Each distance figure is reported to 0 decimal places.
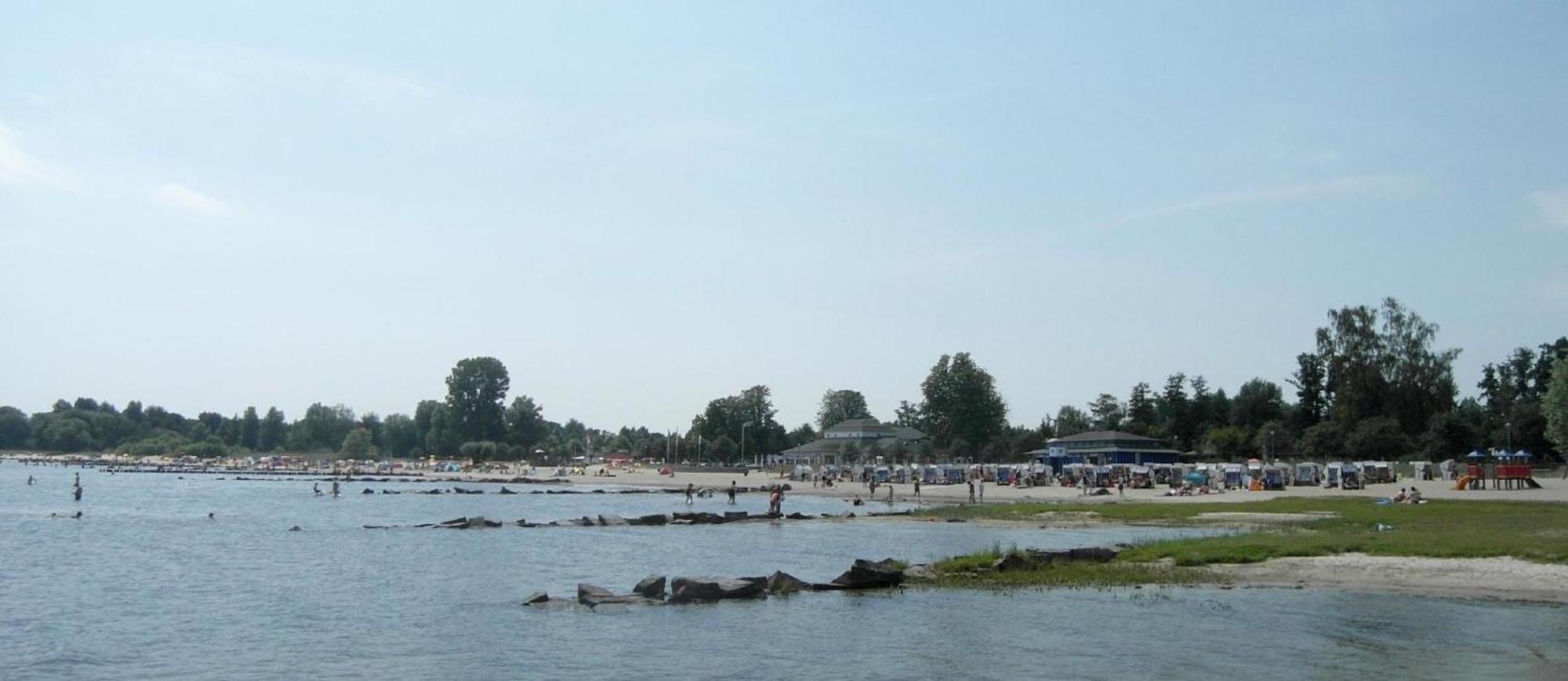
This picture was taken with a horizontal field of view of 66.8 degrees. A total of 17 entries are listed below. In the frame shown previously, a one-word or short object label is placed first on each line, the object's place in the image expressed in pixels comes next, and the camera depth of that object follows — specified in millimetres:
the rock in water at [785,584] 28625
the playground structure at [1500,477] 62344
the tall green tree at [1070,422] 156000
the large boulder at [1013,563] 30062
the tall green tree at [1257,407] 128000
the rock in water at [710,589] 27469
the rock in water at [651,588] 27797
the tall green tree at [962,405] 146375
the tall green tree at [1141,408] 141750
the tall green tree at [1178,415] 132000
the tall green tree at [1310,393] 123188
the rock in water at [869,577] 28875
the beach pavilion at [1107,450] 107562
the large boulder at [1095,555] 31984
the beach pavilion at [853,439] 151625
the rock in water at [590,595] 27469
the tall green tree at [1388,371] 105000
